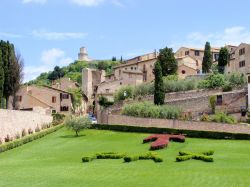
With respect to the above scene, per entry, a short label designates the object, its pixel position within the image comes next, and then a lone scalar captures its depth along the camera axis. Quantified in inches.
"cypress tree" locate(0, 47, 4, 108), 2515.7
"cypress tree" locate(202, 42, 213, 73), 4089.6
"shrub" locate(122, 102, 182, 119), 2593.5
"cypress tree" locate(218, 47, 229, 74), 3848.7
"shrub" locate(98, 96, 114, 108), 3302.2
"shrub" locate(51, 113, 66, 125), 3175.7
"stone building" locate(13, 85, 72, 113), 3850.9
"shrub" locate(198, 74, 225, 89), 3073.3
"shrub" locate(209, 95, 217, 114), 2765.7
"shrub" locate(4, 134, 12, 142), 2215.9
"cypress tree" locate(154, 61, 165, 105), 2837.1
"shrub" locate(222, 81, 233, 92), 2933.1
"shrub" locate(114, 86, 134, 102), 3379.9
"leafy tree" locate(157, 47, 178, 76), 4010.8
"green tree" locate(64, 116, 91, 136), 2502.5
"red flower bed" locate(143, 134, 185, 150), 1937.1
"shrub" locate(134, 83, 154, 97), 3309.5
